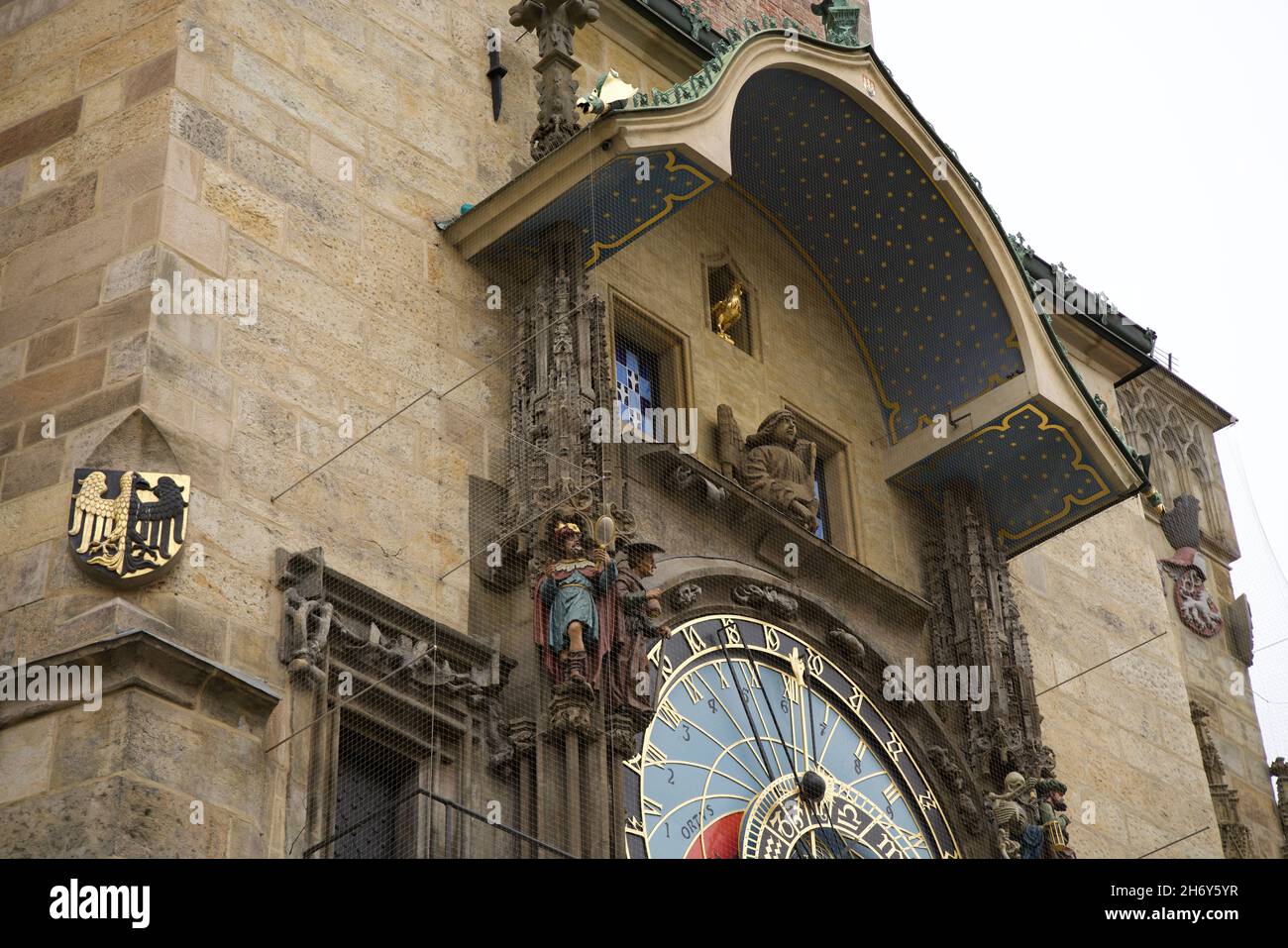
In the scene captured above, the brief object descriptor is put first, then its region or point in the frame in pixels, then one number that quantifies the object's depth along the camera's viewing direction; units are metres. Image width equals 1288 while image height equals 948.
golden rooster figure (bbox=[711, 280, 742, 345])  13.40
